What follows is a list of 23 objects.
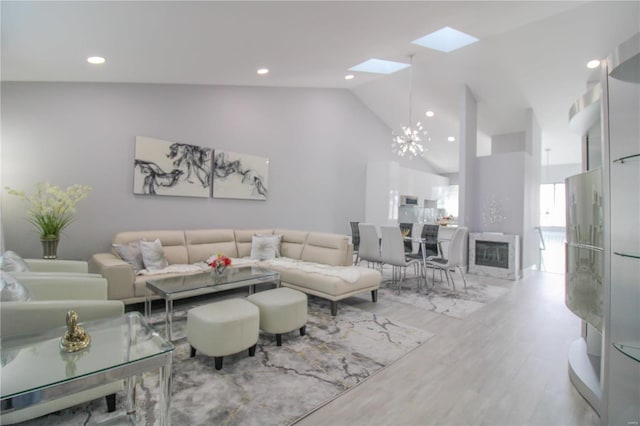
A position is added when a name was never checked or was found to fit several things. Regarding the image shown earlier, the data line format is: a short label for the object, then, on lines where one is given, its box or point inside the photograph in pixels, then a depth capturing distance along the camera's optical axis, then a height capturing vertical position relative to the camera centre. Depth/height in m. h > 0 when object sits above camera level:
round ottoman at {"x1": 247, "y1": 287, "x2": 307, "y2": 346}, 2.65 -0.87
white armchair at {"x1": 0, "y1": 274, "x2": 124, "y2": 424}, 1.49 -0.58
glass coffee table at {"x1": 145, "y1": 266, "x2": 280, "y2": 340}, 2.76 -0.69
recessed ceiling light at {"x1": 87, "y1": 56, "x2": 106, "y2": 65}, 3.11 +1.62
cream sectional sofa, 3.22 -0.61
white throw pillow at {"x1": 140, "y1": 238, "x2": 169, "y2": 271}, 3.64 -0.51
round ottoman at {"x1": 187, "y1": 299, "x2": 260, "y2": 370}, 2.21 -0.87
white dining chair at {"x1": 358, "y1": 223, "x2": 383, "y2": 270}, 5.02 -0.47
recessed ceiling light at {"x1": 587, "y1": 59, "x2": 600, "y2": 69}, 4.73 +2.51
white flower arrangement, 3.22 +0.07
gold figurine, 1.36 -0.58
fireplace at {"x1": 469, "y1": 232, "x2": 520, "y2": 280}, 5.77 -0.73
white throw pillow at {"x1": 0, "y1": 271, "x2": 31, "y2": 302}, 1.65 -0.45
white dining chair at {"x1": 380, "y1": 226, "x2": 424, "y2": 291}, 4.62 -0.50
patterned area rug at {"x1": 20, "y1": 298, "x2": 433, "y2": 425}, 1.73 -1.16
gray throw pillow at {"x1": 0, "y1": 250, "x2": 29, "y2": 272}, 2.21 -0.40
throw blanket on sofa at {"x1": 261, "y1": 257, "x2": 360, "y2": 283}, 3.67 -0.70
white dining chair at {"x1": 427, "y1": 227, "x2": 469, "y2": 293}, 4.68 -0.60
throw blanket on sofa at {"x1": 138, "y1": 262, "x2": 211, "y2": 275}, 3.51 -0.69
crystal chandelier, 5.97 +1.54
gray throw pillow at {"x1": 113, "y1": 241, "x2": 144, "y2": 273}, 3.55 -0.49
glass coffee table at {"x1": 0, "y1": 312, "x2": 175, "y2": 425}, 1.09 -0.63
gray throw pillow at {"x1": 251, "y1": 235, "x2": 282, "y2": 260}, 4.68 -0.51
